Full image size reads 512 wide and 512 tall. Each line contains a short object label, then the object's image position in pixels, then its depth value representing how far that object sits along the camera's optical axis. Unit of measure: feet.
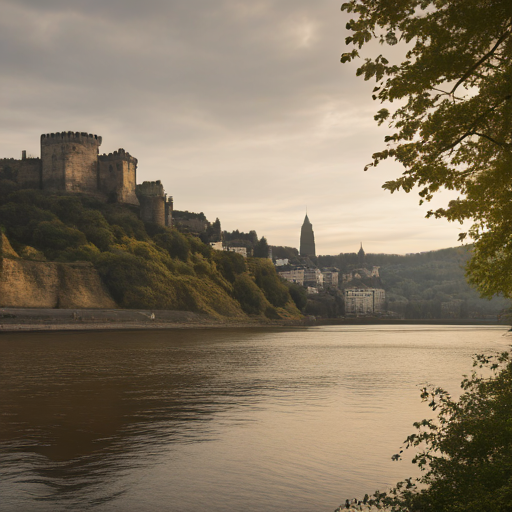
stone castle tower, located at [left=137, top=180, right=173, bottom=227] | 406.41
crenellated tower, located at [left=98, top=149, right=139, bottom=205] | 394.93
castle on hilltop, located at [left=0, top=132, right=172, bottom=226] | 374.84
